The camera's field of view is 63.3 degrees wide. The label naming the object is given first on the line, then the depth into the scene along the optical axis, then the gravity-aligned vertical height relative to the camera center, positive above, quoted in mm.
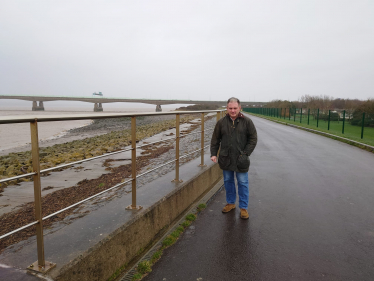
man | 4461 -594
